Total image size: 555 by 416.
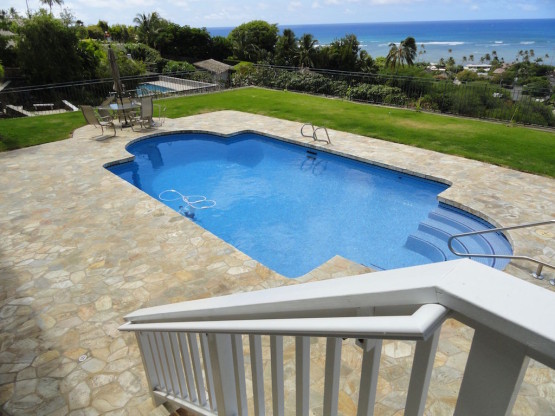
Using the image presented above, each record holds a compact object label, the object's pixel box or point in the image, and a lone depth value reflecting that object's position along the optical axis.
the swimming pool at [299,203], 6.93
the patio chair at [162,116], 13.14
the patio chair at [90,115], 10.88
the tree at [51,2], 68.31
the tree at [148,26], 51.41
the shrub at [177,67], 39.22
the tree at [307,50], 42.06
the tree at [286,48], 45.19
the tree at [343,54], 41.53
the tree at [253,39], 51.41
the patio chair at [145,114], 11.82
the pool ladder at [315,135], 11.01
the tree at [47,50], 26.89
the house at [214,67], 33.20
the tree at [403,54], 41.72
